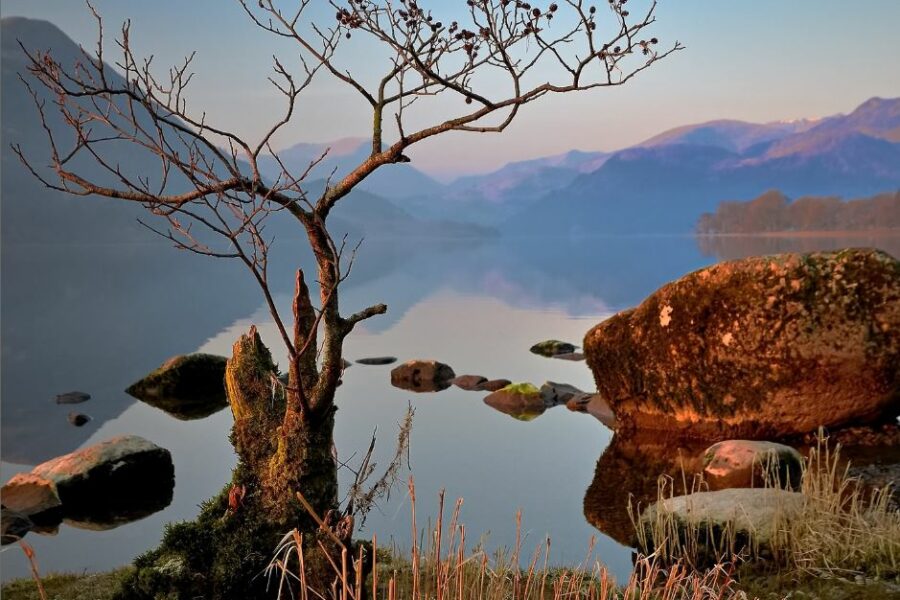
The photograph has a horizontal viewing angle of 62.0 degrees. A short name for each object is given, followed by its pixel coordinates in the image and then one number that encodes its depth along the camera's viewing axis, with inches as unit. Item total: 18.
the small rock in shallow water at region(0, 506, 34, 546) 485.7
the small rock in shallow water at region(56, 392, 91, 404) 956.0
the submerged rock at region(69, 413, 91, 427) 841.5
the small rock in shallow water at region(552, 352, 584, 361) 1060.3
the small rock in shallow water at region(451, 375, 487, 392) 880.6
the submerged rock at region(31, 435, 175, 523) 521.0
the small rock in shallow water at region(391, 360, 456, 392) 907.4
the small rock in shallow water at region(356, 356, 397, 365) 1087.0
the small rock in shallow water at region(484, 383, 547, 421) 767.7
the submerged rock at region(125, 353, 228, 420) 910.4
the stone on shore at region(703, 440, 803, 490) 445.4
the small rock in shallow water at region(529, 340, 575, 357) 1128.8
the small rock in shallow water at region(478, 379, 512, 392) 874.0
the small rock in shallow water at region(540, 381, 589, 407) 793.6
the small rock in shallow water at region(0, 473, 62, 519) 511.8
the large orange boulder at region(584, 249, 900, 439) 544.1
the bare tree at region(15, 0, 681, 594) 216.1
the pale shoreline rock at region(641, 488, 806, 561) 336.5
